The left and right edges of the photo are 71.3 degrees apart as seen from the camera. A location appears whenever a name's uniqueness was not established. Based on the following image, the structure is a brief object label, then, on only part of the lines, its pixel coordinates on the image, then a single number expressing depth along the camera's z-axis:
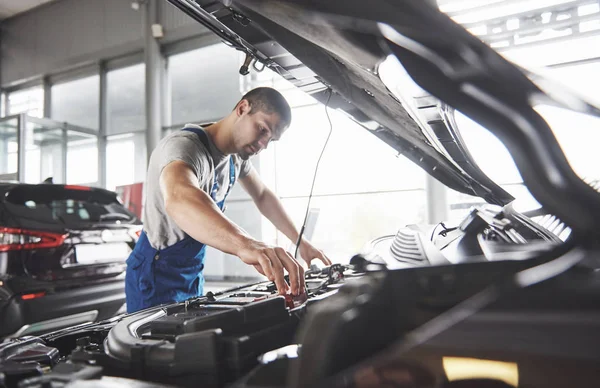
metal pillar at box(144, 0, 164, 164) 6.47
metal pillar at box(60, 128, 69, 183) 7.34
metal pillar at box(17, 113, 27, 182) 6.49
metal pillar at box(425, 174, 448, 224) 4.73
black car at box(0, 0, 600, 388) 0.49
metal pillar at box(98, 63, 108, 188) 7.42
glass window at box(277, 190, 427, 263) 5.21
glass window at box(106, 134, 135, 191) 7.16
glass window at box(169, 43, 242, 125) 6.30
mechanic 1.52
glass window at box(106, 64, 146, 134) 7.12
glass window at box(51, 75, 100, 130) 7.68
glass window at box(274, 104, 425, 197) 5.30
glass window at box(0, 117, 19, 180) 6.65
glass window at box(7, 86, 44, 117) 8.30
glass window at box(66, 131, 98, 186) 7.44
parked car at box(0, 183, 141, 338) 2.41
